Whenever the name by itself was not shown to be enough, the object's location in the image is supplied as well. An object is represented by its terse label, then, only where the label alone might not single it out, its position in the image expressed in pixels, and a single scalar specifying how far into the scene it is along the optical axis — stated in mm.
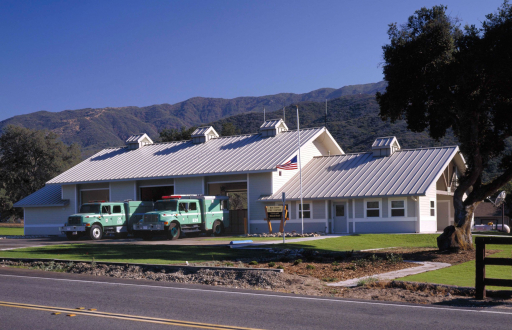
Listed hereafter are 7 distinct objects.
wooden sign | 31953
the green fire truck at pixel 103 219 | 33656
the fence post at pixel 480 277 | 11594
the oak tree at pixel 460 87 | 20500
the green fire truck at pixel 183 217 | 31594
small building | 33438
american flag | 35844
